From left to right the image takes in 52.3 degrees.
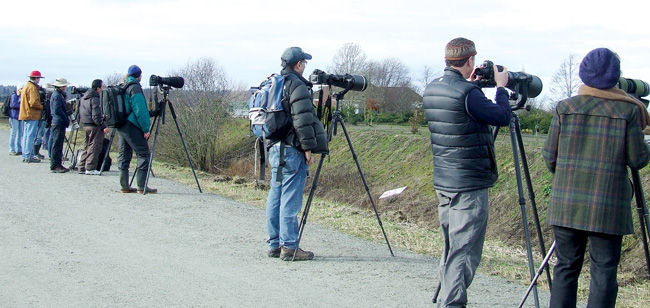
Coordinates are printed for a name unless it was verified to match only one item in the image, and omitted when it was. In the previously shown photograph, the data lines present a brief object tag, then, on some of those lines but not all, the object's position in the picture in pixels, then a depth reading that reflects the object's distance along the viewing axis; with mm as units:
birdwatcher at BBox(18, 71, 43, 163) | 14523
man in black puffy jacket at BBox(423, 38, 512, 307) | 4363
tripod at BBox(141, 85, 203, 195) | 10227
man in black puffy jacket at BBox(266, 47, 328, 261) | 5996
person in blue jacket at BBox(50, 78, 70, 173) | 13195
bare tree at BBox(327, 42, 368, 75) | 50562
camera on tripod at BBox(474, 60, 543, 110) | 4629
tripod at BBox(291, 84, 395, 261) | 6459
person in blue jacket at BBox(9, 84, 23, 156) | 16438
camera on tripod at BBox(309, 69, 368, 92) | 6352
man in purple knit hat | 3900
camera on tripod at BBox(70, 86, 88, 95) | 14711
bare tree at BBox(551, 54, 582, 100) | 26412
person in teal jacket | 10016
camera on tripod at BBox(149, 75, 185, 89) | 10148
